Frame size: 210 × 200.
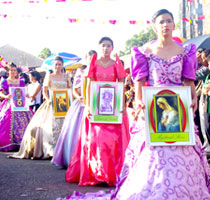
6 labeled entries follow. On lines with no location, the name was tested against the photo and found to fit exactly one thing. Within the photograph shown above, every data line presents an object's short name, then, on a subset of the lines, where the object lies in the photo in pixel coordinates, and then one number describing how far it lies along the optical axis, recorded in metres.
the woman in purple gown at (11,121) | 10.40
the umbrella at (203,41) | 11.36
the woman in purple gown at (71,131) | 7.25
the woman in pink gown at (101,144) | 5.75
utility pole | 32.00
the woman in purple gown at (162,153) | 3.66
